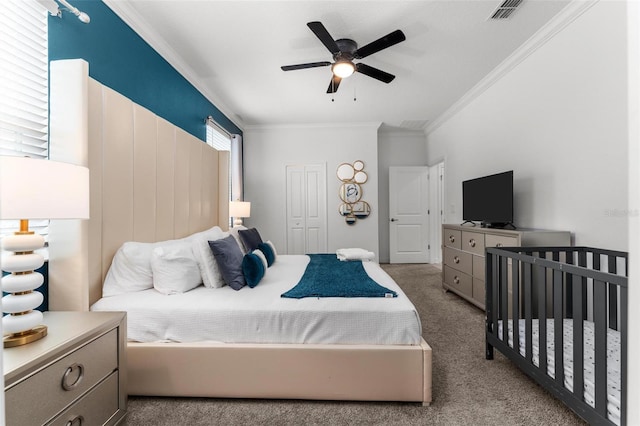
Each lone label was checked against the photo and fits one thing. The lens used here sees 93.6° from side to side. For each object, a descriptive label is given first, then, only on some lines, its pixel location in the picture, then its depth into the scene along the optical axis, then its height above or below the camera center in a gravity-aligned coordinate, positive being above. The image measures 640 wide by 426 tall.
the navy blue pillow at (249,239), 3.07 -0.27
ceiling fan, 2.23 +1.32
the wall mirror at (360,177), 5.22 +0.64
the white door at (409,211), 5.65 +0.05
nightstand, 1.03 -0.62
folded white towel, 3.05 -0.42
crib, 1.27 -0.66
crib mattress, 1.28 -0.77
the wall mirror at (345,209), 5.22 +0.08
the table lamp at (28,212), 1.11 +0.01
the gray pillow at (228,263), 2.01 -0.33
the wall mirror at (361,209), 5.18 +0.08
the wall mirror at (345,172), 5.24 +0.73
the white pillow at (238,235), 3.08 -0.22
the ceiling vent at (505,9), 2.21 +1.55
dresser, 2.41 -0.36
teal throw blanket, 1.85 -0.48
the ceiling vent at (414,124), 5.10 +1.57
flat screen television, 2.90 +0.14
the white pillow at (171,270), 1.89 -0.36
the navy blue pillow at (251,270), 2.03 -0.38
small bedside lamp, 3.90 +0.06
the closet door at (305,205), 5.30 +0.16
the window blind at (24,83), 1.48 +0.69
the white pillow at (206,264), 2.04 -0.34
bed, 1.63 -0.77
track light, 1.69 +1.18
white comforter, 1.68 -0.61
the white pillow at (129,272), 1.83 -0.36
